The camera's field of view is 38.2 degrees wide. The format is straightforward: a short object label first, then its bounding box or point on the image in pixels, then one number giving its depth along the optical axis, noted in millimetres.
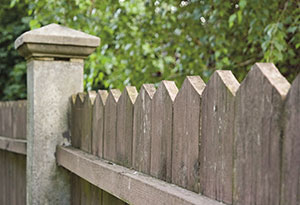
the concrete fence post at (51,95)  2184
